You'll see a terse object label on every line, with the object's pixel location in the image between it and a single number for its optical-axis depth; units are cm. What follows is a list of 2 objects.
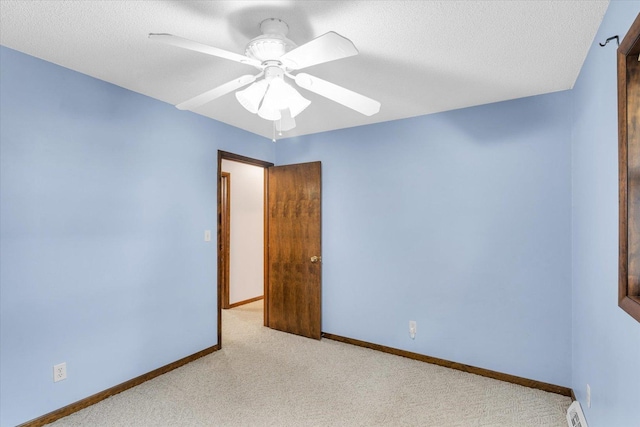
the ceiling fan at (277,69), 134
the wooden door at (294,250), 369
